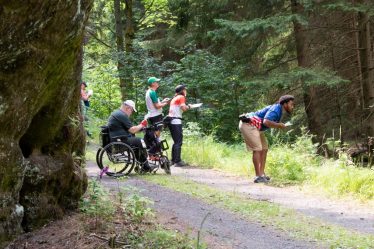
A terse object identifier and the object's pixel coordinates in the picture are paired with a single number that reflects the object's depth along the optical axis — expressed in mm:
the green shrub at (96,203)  5779
